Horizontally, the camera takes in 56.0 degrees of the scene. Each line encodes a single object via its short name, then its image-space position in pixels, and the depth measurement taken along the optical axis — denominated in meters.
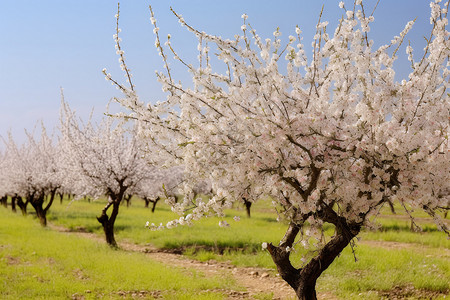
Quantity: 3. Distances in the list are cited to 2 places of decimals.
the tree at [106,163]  18.88
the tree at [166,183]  46.11
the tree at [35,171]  28.67
